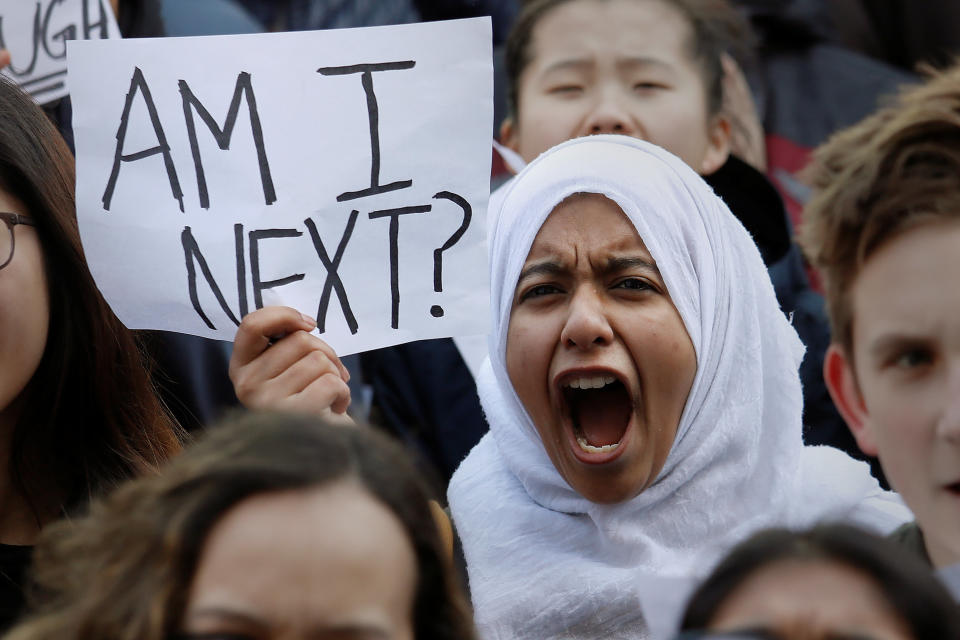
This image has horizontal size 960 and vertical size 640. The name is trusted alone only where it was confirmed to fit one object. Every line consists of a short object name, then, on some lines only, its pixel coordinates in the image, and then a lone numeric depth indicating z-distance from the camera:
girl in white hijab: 5.24
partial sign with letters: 6.63
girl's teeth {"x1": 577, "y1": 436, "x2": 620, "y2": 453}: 5.36
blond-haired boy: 3.65
